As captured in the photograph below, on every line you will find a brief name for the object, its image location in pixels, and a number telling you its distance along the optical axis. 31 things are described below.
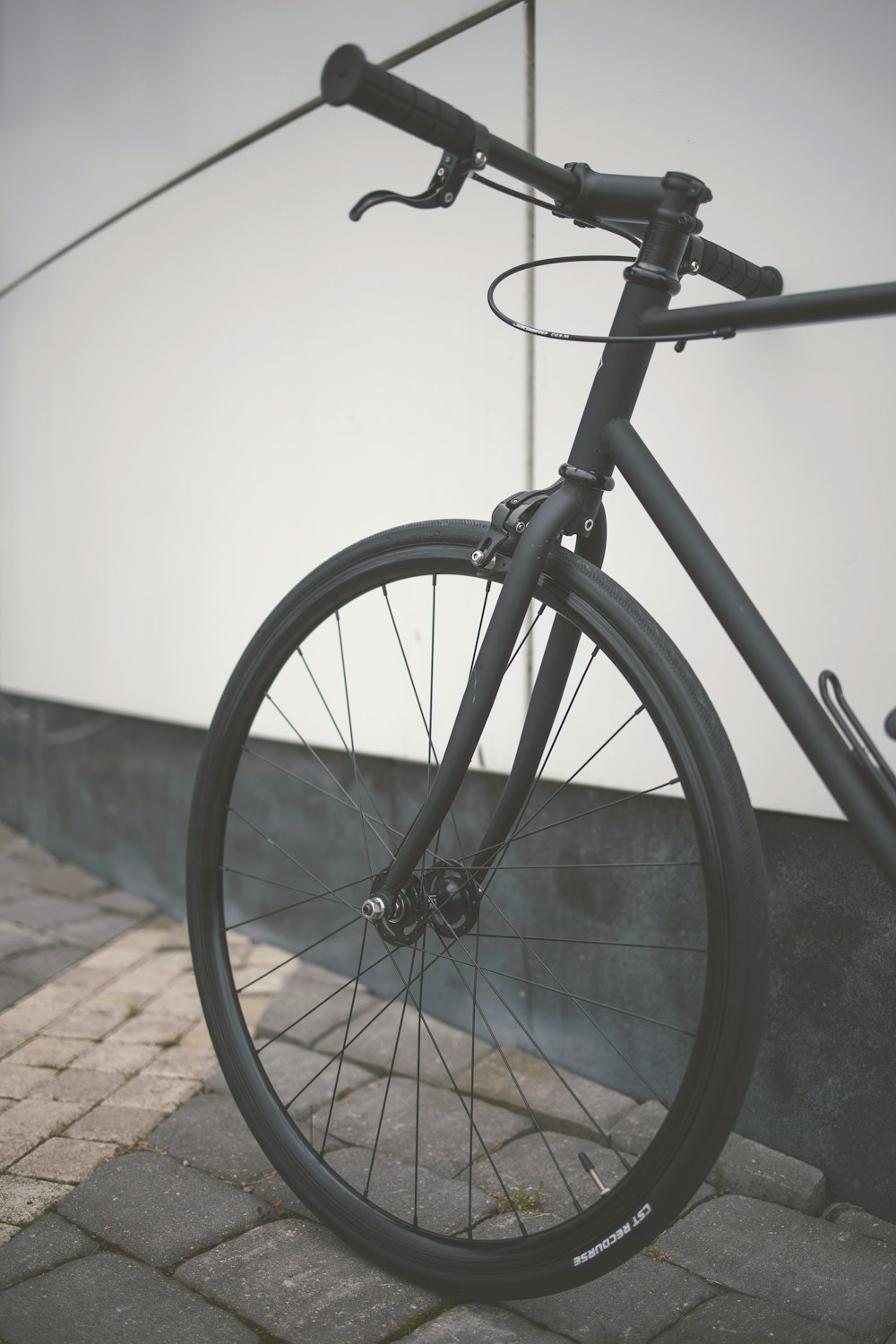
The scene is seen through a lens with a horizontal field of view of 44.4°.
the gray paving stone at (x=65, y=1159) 1.80
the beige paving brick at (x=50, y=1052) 2.25
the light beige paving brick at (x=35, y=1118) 1.94
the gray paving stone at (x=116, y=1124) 1.93
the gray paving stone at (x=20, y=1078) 2.12
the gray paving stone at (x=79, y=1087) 2.09
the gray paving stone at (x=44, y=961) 2.72
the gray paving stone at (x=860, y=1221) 1.63
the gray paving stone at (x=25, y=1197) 1.67
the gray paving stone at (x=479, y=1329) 1.38
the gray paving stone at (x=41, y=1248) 1.52
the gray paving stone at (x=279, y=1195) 1.67
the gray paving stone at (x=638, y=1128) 1.83
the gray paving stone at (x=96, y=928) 2.99
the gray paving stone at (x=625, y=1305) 1.40
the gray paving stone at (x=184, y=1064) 2.19
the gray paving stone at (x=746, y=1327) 1.37
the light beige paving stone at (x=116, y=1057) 2.22
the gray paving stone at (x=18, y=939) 2.90
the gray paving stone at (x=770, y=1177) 1.69
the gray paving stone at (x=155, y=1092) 2.06
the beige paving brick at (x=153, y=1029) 2.36
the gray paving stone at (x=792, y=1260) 1.44
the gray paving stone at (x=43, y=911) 3.13
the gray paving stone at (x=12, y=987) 2.57
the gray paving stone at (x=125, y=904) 3.27
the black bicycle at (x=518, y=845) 1.18
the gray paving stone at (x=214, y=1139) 1.81
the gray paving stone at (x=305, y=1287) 1.41
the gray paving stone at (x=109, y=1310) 1.38
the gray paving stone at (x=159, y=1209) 1.59
